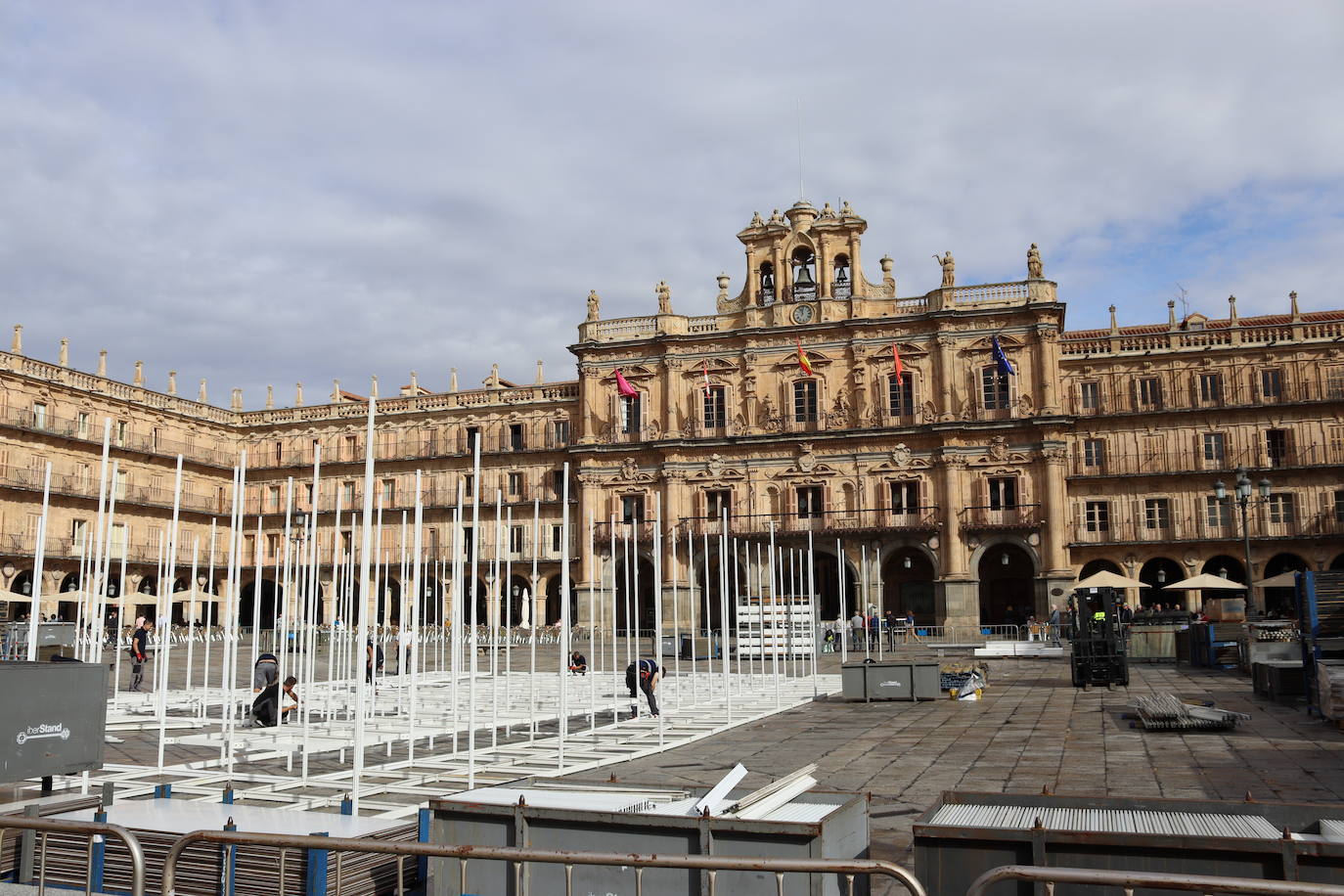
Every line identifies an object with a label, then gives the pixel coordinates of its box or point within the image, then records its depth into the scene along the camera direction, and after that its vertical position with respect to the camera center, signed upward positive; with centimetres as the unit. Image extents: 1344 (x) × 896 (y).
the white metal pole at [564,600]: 1265 +5
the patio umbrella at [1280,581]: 3594 +46
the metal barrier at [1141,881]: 424 -111
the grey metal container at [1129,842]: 526 -121
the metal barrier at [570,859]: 493 -115
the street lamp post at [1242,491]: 2533 +241
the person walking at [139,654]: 2488 -100
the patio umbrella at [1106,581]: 3703 +56
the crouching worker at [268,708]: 1697 -150
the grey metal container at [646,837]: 593 -130
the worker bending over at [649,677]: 1719 -113
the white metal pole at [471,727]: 1086 -120
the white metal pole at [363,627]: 873 -16
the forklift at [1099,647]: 2267 -97
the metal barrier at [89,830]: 543 -112
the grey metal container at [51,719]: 800 -79
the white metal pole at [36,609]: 1194 +1
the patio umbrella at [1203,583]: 3703 +44
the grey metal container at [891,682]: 2133 -151
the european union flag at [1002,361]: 4388 +909
